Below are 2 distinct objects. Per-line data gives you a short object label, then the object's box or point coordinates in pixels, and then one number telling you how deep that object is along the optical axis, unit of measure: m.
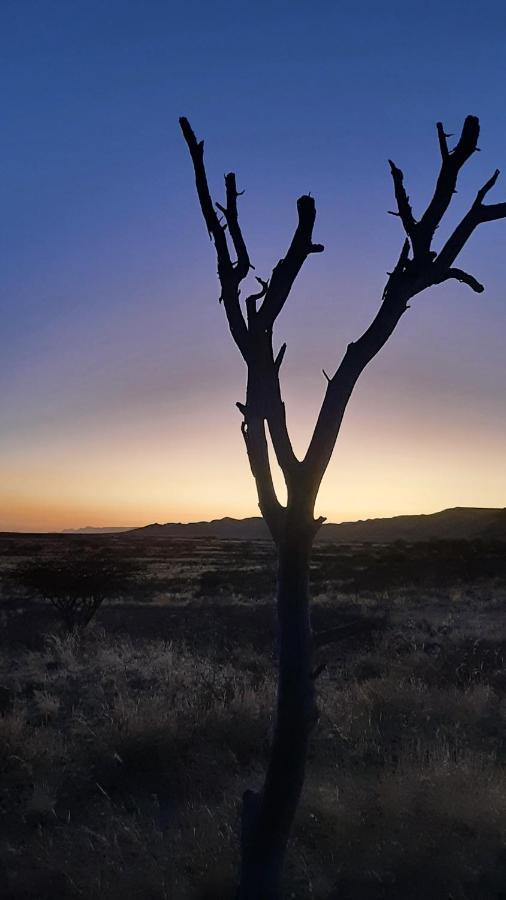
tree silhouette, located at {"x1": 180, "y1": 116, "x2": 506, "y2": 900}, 4.28
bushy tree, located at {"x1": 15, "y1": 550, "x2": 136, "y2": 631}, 18.58
